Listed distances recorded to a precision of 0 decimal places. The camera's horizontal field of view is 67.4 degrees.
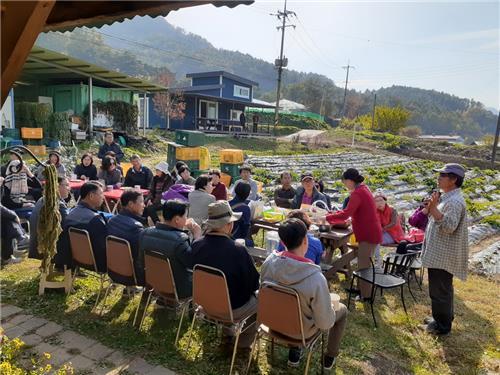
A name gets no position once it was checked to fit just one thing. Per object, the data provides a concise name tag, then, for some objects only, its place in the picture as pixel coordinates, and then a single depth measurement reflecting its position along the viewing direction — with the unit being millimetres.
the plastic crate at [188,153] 11289
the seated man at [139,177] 7712
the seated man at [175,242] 3539
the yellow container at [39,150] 13552
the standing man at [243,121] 34591
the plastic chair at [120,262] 3754
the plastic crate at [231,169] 10719
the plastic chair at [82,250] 4047
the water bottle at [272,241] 4422
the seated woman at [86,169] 7973
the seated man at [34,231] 4371
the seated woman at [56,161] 7011
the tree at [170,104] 28672
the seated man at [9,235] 5379
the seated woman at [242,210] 4974
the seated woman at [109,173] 7788
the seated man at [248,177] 7047
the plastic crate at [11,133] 14753
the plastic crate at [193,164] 11409
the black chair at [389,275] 4267
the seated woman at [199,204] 5449
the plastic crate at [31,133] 14646
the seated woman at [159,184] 7137
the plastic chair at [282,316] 2787
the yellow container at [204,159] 11894
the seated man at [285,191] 7363
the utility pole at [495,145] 26250
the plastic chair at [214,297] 3070
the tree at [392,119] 48438
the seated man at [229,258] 3223
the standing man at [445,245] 3990
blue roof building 31812
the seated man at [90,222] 4152
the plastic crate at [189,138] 12008
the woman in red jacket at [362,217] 4637
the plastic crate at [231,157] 10492
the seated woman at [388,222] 5629
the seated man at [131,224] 3937
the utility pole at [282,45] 34281
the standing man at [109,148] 9773
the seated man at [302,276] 2820
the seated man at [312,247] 3812
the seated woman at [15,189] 6129
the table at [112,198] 6660
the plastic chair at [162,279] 3479
